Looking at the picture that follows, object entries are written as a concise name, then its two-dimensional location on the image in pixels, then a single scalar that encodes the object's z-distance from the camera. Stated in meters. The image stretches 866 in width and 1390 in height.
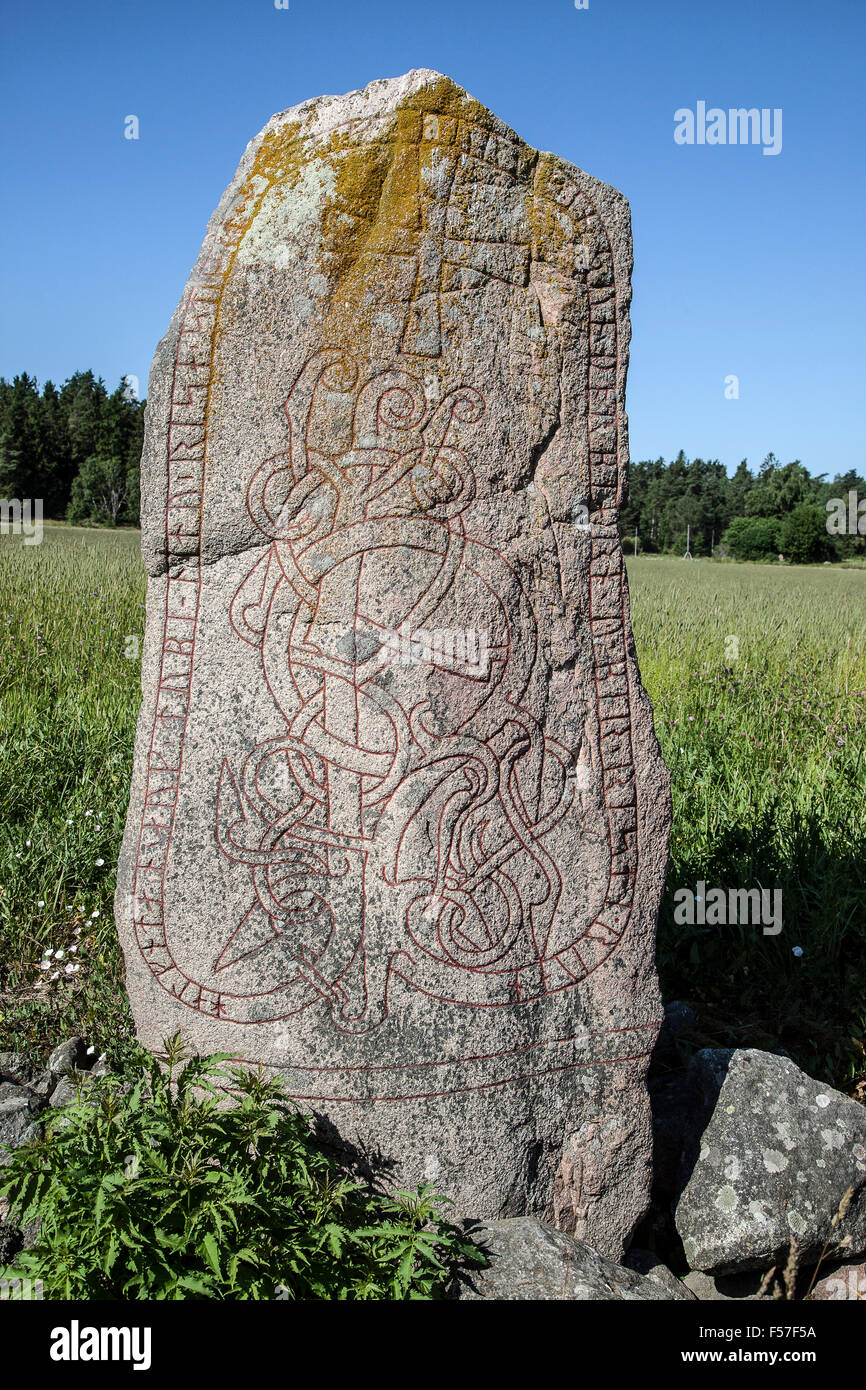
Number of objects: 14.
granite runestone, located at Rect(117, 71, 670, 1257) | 2.24
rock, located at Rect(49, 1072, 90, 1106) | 2.61
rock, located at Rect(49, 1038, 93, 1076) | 2.77
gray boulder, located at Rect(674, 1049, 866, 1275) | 2.36
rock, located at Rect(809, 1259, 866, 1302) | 2.37
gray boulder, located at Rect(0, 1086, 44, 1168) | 2.53
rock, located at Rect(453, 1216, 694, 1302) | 2.04
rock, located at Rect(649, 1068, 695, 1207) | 2.65
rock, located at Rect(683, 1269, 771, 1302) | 2.40
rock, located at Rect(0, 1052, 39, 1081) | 2.79
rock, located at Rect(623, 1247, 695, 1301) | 2.32
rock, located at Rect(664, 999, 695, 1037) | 3.13
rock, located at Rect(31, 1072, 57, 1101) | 2.73
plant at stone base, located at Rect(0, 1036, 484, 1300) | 1.59
